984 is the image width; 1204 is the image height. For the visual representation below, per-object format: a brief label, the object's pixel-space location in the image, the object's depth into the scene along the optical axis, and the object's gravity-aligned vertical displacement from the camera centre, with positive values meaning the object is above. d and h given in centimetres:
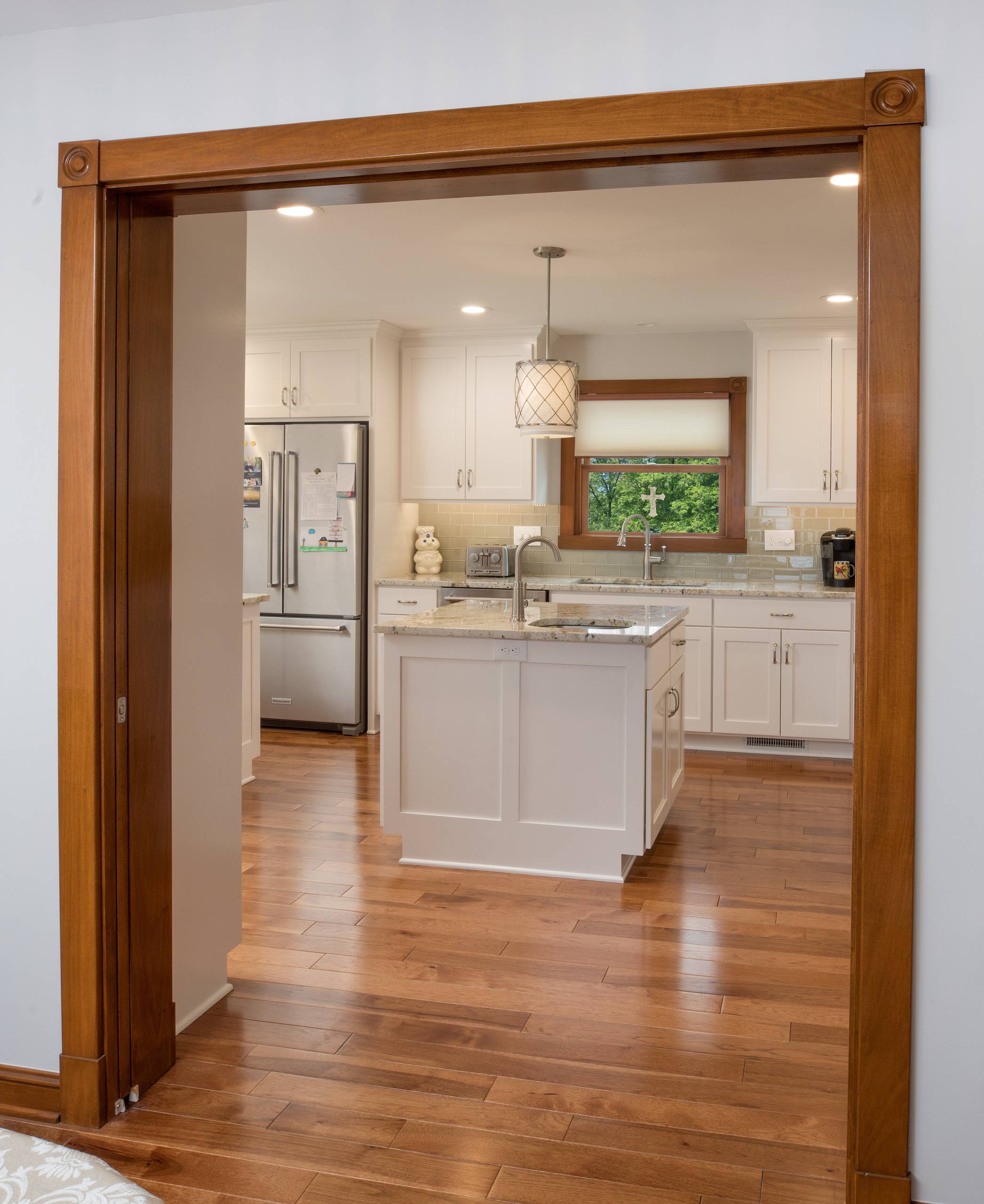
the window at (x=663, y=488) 655 +35
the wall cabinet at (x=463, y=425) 646 +73
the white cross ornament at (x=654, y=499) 670 +28
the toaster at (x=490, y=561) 647 -11
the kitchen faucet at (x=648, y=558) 650 -9
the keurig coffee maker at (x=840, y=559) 593 -8
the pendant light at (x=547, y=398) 446 +61
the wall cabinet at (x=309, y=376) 629 +99
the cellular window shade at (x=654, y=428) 662 +74
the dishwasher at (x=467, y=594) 628 -31
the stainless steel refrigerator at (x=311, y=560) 627 -11
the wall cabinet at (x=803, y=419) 602 +72
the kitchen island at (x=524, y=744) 382 -74
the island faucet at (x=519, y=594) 415 -21
